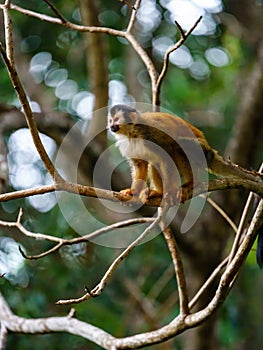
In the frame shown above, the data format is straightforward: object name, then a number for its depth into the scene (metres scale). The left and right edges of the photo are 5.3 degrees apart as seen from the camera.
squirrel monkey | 5.82
